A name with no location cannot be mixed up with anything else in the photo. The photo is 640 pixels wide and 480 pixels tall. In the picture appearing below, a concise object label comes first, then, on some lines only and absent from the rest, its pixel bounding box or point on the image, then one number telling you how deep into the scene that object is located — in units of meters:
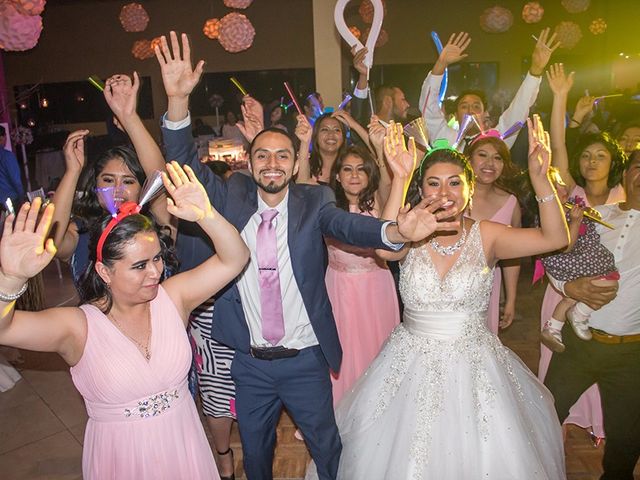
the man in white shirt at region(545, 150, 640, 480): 2.63
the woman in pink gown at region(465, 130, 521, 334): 3.55
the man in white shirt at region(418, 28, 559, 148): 4.04
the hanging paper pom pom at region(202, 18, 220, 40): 9.96
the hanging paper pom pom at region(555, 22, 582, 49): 10.03
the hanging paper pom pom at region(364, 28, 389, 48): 10.29
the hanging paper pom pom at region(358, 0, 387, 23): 8.87
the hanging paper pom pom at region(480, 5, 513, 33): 9.97
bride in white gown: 2.29
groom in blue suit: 2.54
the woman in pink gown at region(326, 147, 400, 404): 3.45
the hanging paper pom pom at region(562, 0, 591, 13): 9.83
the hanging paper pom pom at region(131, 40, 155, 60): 10.79
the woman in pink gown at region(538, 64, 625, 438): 3.04
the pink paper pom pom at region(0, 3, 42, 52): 5.10
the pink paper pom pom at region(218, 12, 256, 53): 9.04
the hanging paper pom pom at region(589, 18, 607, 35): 10.94
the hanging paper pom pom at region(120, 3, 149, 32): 9.97
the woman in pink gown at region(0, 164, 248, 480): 1.88
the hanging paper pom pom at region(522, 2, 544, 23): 9.07
